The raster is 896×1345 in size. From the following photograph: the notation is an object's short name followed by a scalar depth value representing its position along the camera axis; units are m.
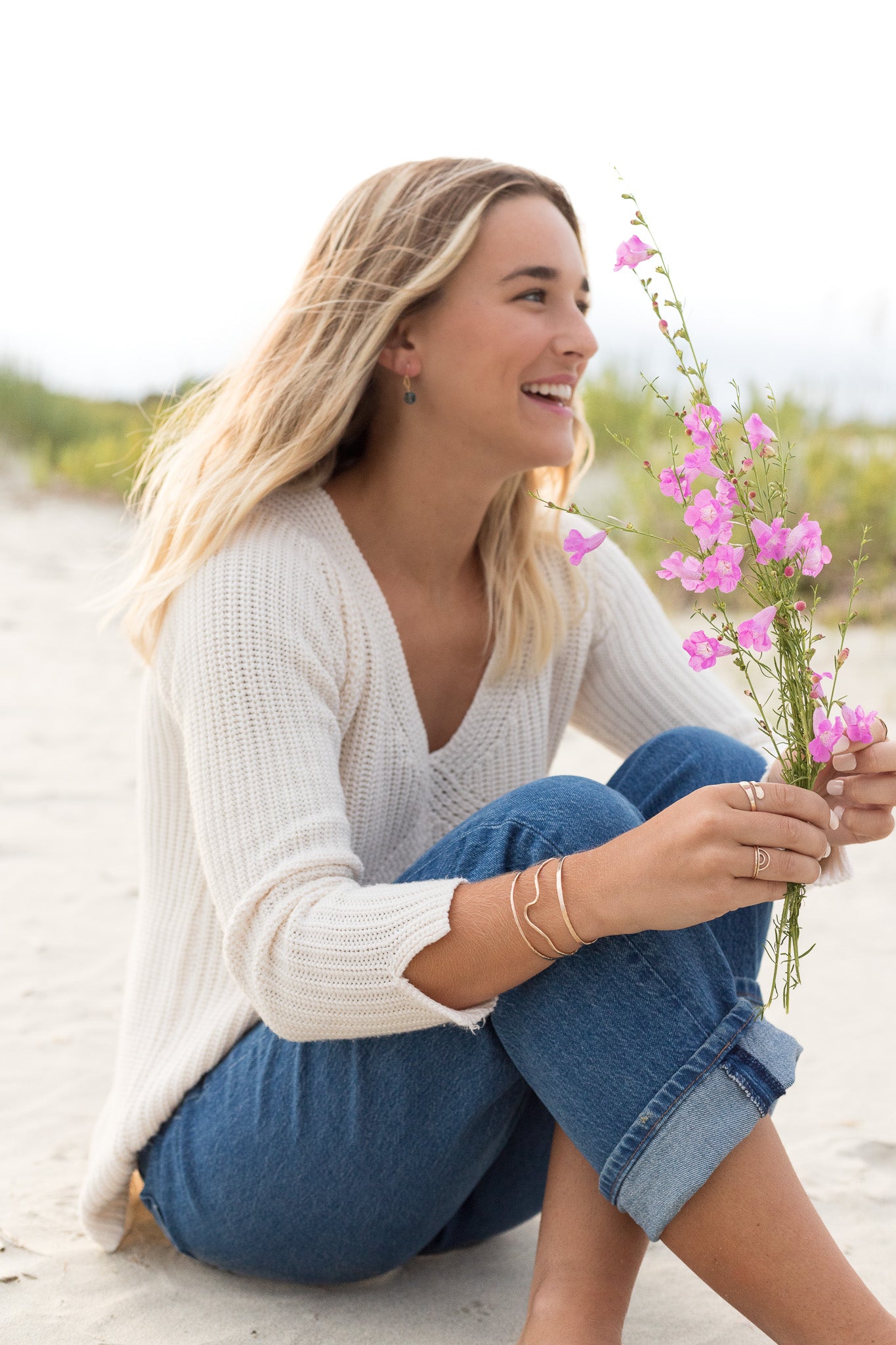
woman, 1.39
